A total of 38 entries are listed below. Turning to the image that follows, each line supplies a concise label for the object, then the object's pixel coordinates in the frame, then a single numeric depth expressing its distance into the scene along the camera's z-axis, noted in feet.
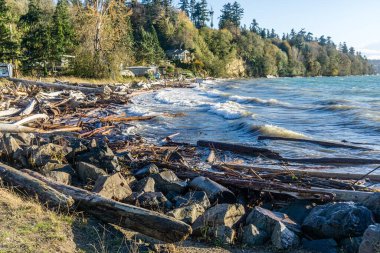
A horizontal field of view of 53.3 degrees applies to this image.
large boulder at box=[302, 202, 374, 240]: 17.52
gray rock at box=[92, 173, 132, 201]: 20.28
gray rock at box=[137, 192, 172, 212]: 20.63
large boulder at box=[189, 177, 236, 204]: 22.53
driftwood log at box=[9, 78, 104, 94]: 87.20
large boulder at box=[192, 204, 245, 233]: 18.60
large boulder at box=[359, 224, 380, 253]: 14.24
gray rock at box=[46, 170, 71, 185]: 22.57
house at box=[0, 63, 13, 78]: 94.48
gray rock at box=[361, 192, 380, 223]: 18.83
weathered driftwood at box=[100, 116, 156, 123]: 54.02
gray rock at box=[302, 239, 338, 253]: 17.13
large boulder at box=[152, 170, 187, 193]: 24.47
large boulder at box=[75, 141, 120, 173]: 27.48
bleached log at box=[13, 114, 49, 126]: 42.83
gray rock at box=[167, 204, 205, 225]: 18.84
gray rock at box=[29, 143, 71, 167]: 25.90
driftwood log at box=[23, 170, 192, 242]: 16.22
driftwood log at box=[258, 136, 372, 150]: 41.60
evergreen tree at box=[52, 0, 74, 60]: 129.39
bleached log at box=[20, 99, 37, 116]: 51.35
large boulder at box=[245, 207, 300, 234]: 18.52
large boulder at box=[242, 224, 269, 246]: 17.93
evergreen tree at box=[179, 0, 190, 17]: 456.04
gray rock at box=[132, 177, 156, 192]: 23.29
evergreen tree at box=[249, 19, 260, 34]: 526.57
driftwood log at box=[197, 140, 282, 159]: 36.11
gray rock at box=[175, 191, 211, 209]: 20.86
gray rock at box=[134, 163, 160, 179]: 26.94
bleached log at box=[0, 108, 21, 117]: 48.35
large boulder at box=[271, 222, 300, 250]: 17.46
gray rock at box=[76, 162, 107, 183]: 24.84
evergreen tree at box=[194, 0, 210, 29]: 440.45
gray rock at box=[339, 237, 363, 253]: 16.66
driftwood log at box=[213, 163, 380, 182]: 27.27
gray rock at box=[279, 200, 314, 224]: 19.93
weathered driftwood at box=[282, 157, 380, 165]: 33.73
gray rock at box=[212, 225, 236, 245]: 17.92
